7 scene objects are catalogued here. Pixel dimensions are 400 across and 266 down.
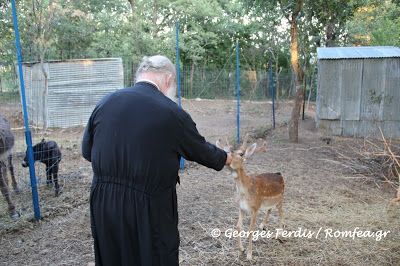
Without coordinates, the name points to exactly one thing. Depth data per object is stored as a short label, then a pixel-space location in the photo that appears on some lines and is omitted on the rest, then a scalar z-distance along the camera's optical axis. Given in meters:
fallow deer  3.32
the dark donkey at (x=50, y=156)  5.67
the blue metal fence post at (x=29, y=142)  4.16
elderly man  2.01
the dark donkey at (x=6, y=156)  4.63
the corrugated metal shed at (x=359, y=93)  10.16
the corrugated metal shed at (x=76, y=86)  8.74
